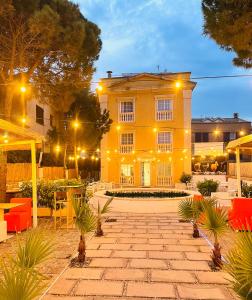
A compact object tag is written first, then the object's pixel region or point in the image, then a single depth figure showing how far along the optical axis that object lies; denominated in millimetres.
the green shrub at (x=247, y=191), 12203
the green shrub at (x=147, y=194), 16700
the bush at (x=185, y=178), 23844
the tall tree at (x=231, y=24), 8078
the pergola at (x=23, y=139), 8305
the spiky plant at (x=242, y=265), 2865
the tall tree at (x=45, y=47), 11930
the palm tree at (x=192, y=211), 7660
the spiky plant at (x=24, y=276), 2529
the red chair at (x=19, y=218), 8539
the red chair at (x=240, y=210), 8227
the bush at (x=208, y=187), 17141
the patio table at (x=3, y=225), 7582
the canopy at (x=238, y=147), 10420
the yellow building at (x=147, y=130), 25266
